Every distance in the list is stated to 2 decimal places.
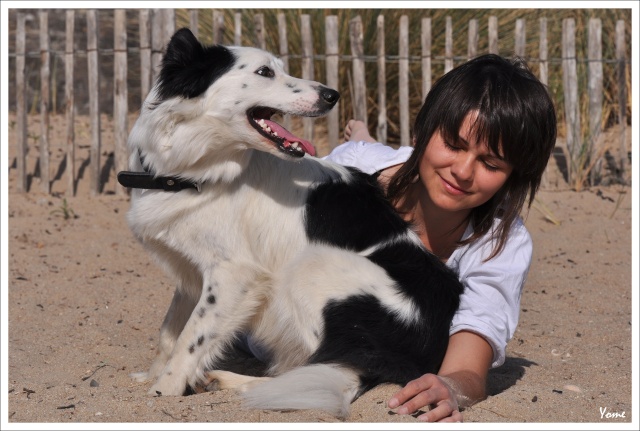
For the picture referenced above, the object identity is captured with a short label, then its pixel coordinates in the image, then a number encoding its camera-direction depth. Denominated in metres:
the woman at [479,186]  3.39
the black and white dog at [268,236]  3.42
